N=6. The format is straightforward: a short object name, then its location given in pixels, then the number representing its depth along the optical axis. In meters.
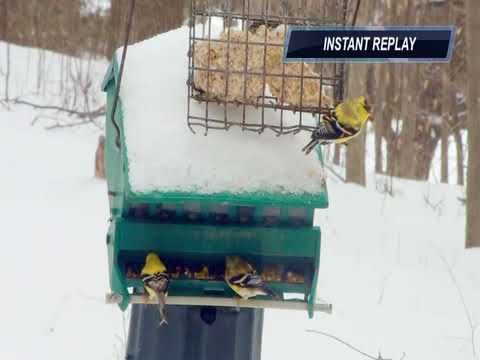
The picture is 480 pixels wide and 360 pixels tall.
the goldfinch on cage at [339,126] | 5.98
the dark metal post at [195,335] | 6.74
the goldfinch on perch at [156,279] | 5.89
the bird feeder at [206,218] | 6.02
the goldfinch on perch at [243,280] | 5.94
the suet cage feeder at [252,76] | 6.28
